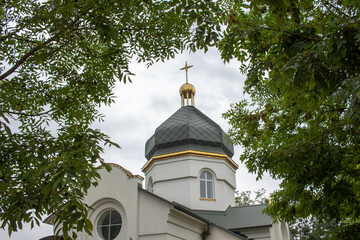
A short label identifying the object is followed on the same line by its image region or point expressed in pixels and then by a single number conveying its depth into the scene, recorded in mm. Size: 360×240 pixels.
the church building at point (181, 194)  13055
